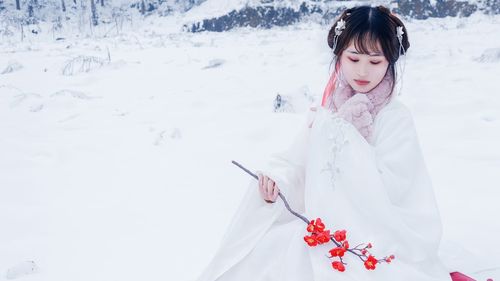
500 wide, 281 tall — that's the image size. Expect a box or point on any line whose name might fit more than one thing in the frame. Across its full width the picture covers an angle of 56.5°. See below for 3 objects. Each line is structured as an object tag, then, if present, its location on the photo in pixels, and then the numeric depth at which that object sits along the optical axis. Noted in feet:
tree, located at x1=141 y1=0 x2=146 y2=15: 76.84
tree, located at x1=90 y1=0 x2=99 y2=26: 68.15
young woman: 4.89
